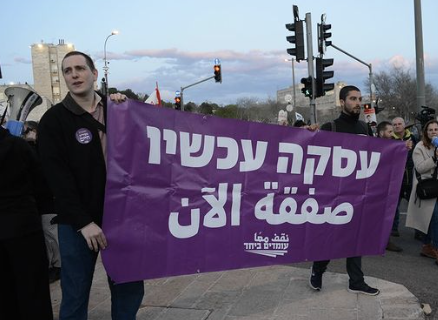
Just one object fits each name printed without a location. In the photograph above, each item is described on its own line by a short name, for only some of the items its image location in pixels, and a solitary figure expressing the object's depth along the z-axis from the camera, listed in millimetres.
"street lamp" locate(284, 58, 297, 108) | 53594
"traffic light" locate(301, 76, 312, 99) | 11664
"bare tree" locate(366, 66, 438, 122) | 58625
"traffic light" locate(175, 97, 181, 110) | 32812
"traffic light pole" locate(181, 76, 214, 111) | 35088
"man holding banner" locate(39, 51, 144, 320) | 2645
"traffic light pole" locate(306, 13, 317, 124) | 11578
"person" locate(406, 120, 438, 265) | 5742
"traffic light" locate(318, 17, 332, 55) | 12750
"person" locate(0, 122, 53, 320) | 2975
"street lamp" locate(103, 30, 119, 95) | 31912
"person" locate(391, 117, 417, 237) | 7182
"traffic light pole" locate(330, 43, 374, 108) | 21212
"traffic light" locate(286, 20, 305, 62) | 11555
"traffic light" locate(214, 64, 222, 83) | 27125
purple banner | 2977
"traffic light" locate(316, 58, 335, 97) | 11461
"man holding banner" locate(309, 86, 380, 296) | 4254
